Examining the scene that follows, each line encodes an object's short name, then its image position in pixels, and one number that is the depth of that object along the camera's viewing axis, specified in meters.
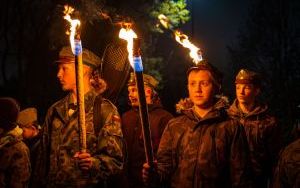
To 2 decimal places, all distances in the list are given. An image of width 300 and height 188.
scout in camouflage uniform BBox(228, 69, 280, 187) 6.73
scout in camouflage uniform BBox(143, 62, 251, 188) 4.88
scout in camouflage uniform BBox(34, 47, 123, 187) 4.67
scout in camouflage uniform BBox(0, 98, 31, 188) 5.80
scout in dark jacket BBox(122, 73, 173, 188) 6.70
